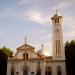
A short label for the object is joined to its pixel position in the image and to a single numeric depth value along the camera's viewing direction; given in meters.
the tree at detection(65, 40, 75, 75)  31.82
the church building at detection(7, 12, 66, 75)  31.96
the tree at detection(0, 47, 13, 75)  34.27
